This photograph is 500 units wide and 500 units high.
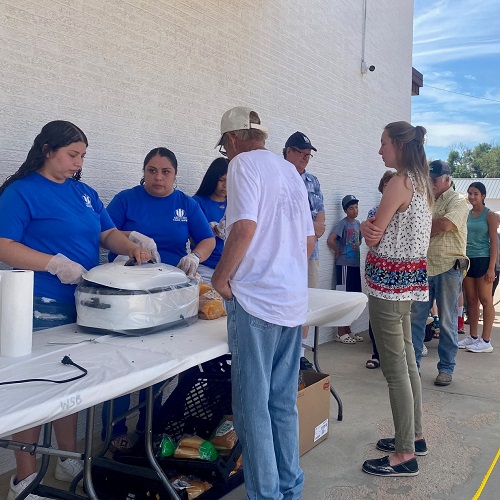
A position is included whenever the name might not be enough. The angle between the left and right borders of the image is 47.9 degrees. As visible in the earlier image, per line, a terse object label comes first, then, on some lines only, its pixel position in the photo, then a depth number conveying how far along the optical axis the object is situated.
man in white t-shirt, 2.16
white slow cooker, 2.18
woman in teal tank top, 5.73
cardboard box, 3.12
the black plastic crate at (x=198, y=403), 2.90
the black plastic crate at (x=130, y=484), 2.47
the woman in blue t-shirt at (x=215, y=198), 3.76
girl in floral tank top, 2.79
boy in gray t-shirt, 6.13
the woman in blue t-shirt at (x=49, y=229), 2.34
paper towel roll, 1.89
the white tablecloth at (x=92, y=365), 1.53
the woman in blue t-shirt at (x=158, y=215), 3.21
